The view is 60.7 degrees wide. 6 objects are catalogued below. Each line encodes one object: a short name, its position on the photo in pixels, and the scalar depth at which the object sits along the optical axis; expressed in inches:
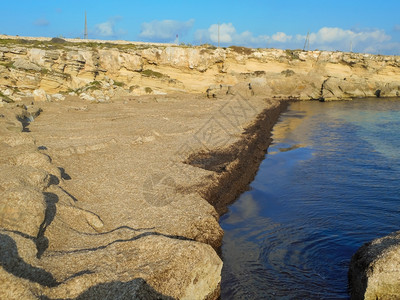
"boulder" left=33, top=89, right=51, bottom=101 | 925.1
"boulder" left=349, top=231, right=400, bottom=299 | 203.3
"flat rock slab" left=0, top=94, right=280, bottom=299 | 181.9
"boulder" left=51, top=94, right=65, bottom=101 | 973.2
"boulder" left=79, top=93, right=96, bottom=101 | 1024.9
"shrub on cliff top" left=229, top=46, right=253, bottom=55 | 1706.4
